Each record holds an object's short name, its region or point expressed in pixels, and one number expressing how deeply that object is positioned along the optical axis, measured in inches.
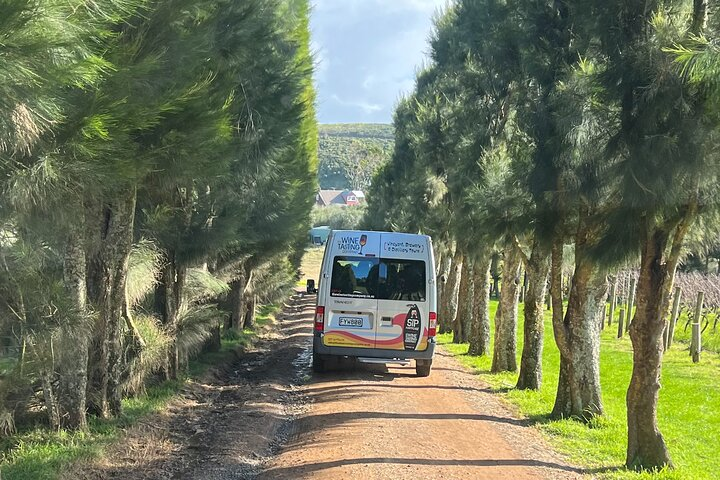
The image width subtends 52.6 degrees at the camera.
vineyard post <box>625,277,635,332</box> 1414.6
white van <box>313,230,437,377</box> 601.6
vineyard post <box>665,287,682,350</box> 1286.2
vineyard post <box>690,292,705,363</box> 1135.0
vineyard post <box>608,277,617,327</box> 1631.2
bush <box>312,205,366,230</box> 4121.3
